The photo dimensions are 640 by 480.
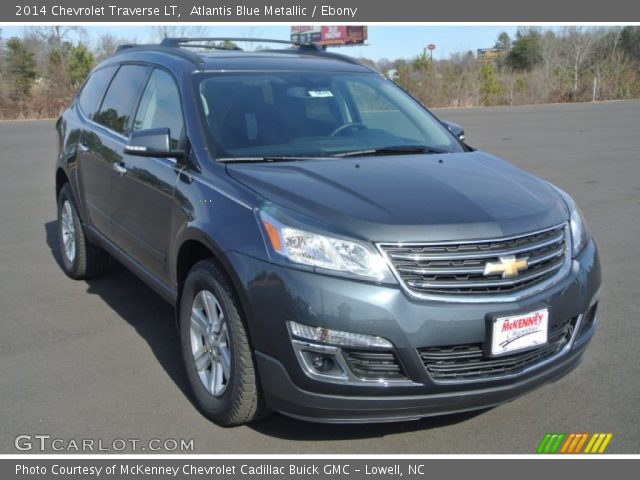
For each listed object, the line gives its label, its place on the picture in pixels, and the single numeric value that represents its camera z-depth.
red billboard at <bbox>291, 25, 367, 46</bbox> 71.12
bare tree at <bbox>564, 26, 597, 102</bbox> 48.50
